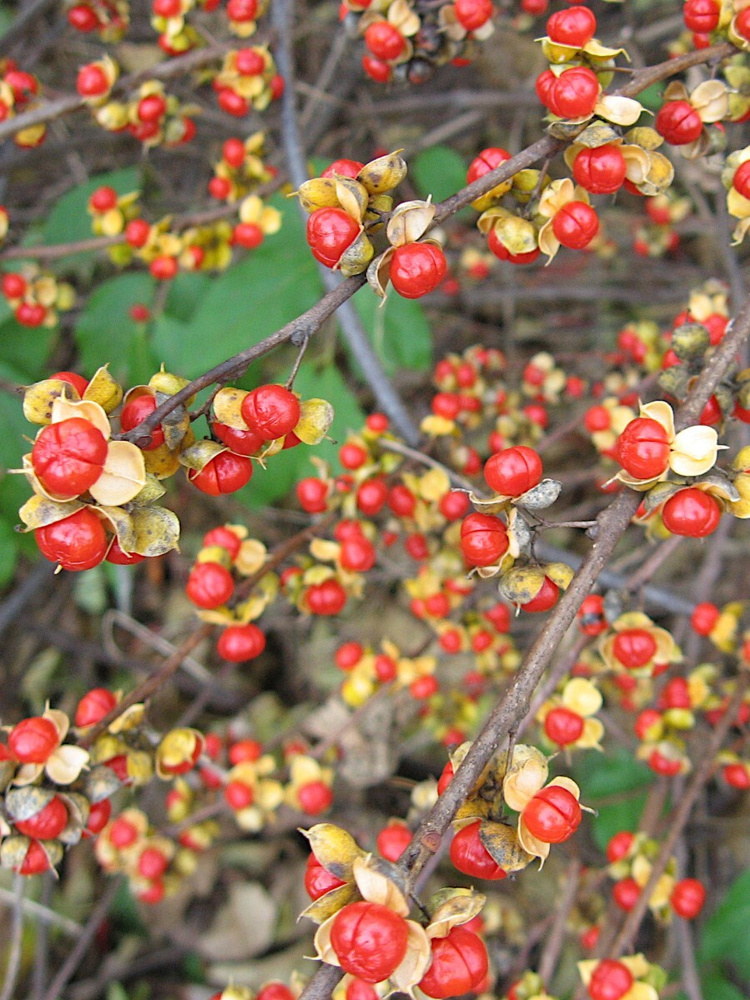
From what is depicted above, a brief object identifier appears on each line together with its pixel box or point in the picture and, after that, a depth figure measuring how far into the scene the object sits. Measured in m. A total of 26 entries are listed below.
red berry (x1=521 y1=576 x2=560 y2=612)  0.17
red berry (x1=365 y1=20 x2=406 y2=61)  0.21
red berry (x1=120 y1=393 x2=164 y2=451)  0.17
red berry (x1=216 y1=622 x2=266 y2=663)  0.21
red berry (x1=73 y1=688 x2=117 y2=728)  0.20
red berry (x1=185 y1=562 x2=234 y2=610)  0.20
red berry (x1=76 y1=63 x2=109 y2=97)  0.23
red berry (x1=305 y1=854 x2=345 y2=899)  0.16
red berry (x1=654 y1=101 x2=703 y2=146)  0.19
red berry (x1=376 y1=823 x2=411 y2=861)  0.21
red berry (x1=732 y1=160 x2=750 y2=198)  0.18
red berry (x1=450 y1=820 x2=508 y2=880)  0.16
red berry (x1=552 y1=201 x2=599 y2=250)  0.18
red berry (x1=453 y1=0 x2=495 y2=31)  0.21
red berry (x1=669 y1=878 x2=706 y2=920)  0.22
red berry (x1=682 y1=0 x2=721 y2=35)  0.19
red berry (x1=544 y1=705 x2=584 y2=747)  0.20
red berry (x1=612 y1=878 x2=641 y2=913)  0.22
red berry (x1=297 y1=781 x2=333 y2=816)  0.24
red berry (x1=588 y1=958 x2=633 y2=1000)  0.19
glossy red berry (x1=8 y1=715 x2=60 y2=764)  0.18
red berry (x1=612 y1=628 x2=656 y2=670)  0.20
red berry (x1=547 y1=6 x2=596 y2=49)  0.18
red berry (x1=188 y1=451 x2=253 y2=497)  0.17
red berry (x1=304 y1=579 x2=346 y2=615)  0.22
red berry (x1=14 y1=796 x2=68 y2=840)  0.18
